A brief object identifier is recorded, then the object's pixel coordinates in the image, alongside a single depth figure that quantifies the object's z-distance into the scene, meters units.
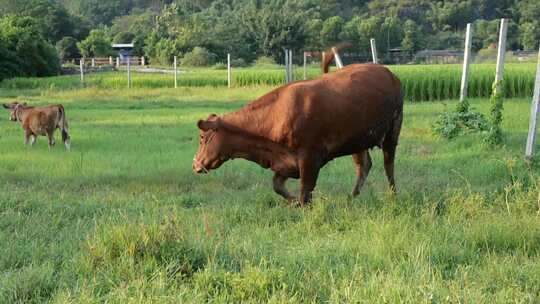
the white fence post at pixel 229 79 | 28.62
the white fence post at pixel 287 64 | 20.76
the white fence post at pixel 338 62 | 11.22
